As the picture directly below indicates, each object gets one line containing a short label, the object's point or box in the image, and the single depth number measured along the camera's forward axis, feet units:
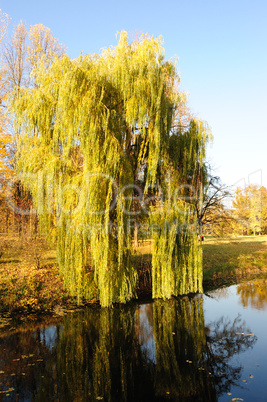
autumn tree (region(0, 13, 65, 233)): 43.37
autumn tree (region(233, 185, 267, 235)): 137.64
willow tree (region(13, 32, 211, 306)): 28.81
